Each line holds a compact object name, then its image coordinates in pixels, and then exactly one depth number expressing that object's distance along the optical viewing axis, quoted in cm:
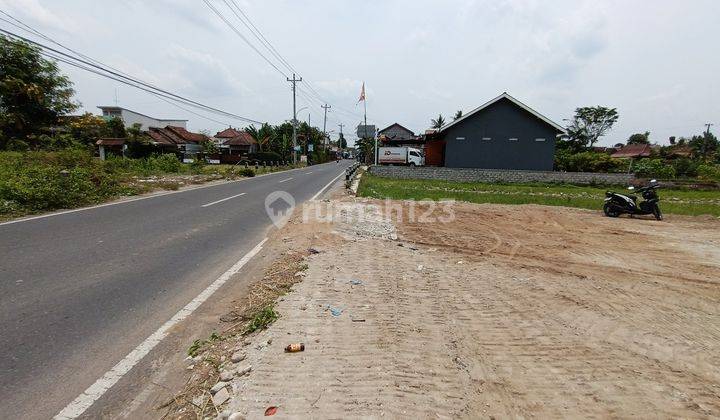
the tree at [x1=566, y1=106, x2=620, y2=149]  5269
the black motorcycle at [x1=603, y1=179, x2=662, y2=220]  1142
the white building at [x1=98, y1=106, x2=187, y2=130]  5788
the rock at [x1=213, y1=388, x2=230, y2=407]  251
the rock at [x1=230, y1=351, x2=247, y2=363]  302
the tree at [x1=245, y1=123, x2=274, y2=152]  6021
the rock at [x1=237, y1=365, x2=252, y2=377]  282
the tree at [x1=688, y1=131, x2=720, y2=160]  5038
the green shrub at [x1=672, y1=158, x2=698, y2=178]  3048
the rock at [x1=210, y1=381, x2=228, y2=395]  264
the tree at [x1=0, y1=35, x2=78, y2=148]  2691
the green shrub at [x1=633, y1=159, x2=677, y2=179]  2886
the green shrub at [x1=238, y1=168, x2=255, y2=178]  2620
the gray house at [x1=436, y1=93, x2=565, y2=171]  2695
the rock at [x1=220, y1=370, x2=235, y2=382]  277
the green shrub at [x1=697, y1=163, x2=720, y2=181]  2695
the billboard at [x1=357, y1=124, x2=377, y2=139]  7419
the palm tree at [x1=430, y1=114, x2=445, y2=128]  6545
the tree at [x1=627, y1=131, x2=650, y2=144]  7134
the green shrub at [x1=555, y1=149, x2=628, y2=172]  2825
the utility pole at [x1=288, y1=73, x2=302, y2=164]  4439
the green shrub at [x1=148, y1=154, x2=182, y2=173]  2538
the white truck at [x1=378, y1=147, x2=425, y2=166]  3119
